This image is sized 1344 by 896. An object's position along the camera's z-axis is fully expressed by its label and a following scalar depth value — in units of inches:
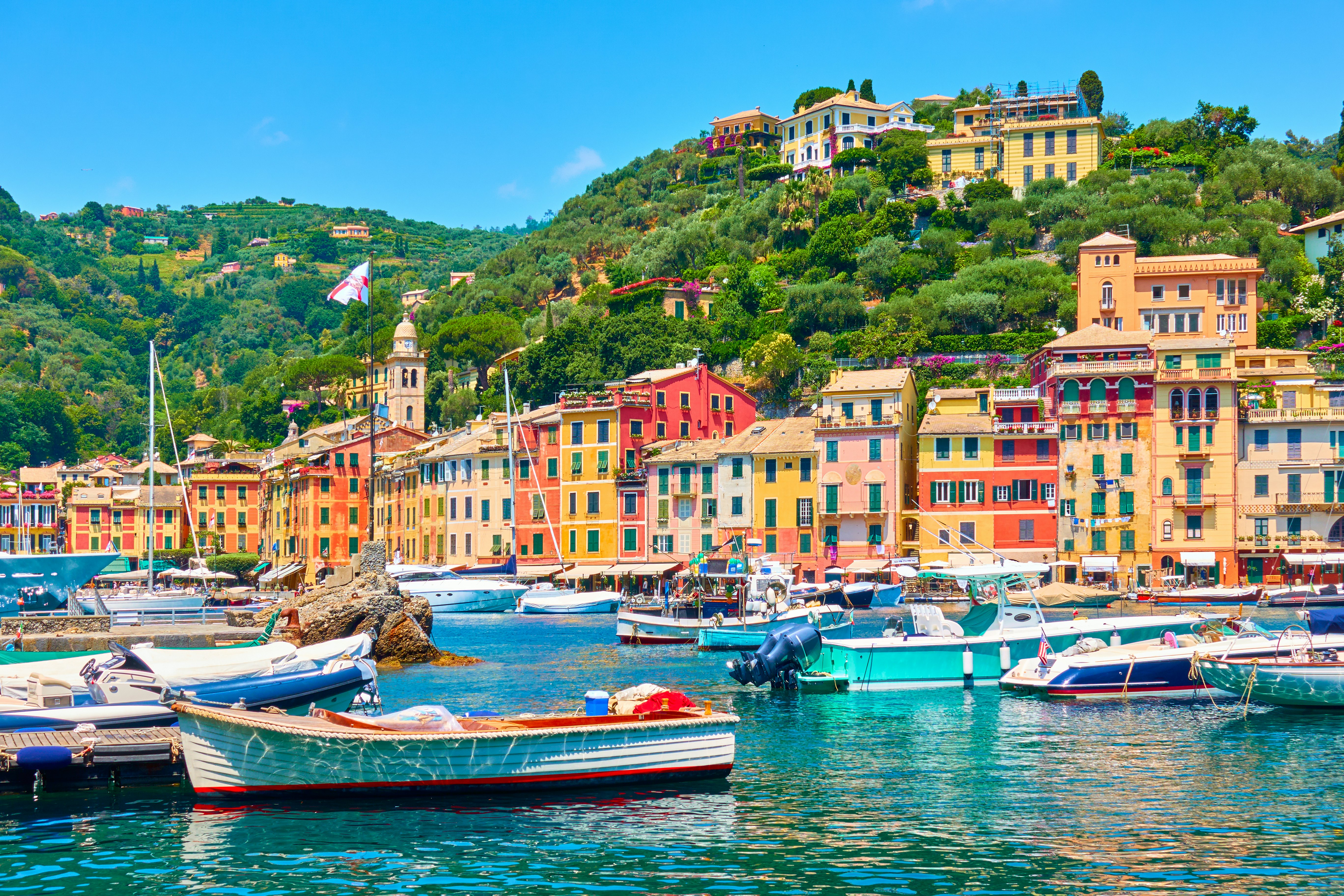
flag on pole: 2106.3
